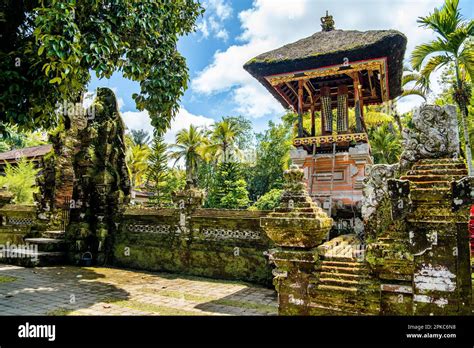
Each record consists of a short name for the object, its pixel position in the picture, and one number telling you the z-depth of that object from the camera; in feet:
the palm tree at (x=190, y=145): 116.78
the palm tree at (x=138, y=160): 112.97
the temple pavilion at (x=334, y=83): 36.78
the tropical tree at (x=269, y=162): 112.57
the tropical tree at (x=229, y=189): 92.53
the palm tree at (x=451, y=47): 36.68
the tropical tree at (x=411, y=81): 69.07
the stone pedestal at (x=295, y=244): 13.20
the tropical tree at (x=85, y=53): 16.28
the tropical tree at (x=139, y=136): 150.71
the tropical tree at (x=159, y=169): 108.47
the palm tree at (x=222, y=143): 110.11
